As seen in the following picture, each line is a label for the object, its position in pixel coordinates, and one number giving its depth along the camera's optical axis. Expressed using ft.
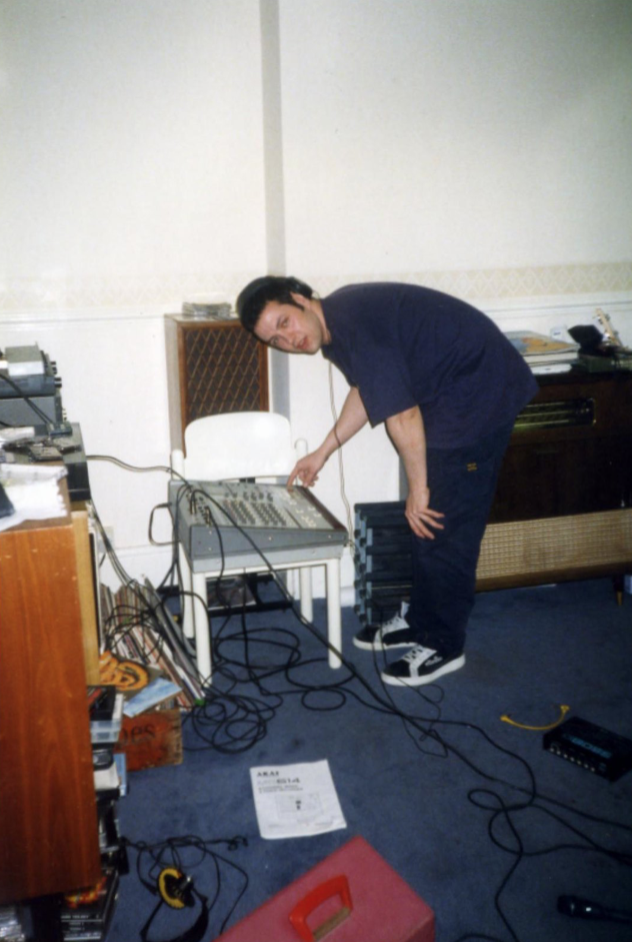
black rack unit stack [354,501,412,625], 8.76
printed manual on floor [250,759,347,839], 5.83
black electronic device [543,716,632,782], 6.37
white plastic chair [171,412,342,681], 8.14
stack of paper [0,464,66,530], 3.84
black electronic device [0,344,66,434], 6.75
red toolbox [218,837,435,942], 4.05
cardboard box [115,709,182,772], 6.41
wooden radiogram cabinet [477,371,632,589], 8.56
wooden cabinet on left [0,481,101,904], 3.65
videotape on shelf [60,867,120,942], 4.78
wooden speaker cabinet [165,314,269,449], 8.45
